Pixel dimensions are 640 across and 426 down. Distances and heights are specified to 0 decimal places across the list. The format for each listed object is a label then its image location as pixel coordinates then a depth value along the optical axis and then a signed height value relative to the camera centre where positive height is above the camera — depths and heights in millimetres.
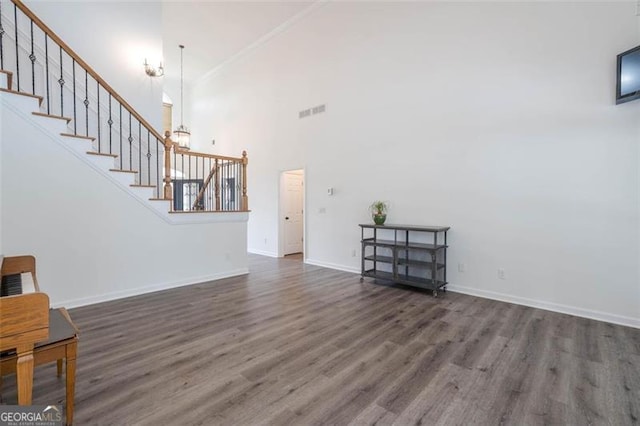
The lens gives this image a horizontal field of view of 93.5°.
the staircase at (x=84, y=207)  3537 +29
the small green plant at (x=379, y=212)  5270 -47
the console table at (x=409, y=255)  4609 -790
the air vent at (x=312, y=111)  6496 +2194
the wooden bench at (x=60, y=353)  1634 -822
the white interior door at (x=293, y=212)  7859 -70
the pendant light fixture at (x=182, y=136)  7938 +1953
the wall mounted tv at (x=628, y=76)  3229 +1457
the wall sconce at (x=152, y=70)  6060 +2834
